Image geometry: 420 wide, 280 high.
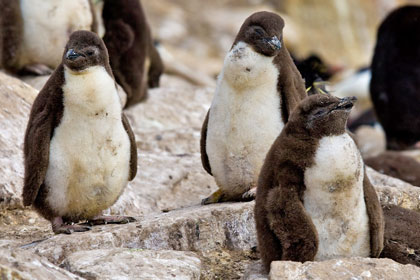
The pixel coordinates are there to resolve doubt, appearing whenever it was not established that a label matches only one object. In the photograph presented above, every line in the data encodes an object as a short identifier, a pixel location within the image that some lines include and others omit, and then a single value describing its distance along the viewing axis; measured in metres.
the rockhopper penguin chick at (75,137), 11.30
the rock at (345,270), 9.06
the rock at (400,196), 12.95
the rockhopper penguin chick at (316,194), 9.59
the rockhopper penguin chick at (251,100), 12.52
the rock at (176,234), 10.79
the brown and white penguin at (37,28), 18.45
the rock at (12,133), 13.60
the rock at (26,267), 8.02
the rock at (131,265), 9.34
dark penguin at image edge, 26.86
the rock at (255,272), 9.79
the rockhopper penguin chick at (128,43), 20.20
